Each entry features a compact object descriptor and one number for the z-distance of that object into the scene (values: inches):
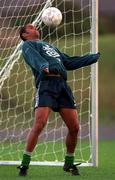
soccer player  683.4
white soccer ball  718.5
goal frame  759.7
